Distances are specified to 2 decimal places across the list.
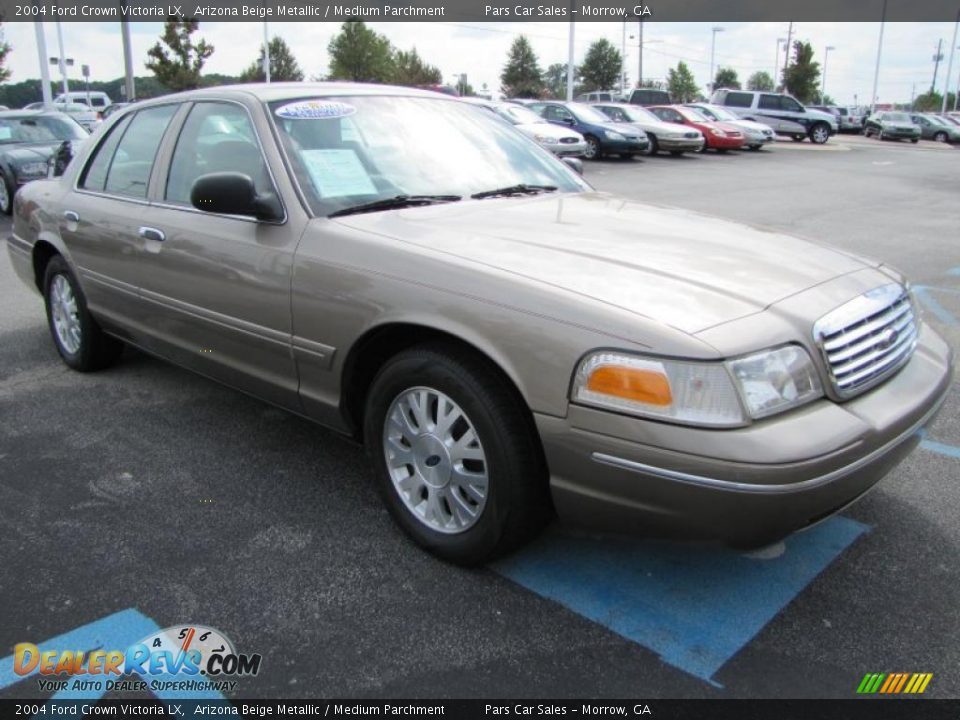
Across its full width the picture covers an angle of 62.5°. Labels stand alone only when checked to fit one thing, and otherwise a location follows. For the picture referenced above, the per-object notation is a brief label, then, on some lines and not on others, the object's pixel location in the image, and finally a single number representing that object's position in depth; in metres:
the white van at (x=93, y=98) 41.95
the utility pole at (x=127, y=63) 22.25
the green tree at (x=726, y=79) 87.00
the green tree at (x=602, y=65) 72.31
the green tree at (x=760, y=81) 111.89
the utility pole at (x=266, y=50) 34.91
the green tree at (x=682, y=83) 86.75
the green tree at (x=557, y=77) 98.19
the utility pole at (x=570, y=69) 35.28
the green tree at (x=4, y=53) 30.52
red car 24.50
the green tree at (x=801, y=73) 56.16
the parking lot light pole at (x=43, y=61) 22.27
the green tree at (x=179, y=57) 35.69
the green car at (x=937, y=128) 38.09
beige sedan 2.17
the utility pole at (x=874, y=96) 57.62
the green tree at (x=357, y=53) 51.25
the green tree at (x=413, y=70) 59.26
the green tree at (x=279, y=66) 52.97
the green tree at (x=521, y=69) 64.31
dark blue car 20.91
